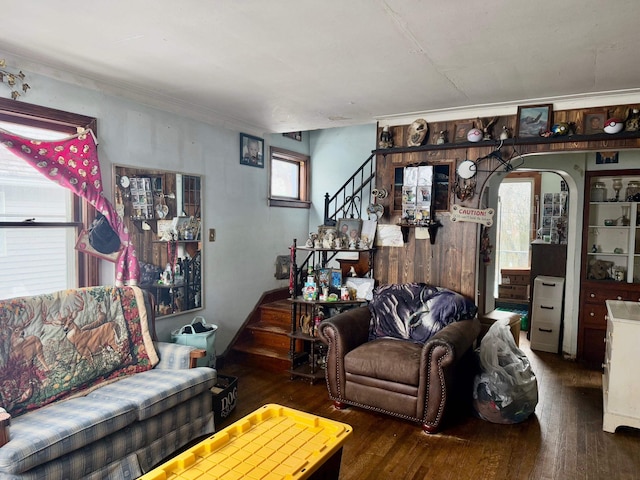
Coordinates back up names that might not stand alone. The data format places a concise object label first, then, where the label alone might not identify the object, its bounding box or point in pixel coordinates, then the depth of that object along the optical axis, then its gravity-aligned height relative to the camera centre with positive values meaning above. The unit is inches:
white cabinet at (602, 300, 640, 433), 111.6 -38.2
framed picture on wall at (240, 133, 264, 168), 175.9 +31.0
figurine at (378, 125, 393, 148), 159.9 +33.0
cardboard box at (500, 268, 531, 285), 254.8 -28.3
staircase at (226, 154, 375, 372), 166.4 -42.3
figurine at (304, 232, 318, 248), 160.8 -6.0
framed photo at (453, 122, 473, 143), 147.4 +33.8
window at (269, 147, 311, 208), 199.1 +22.5
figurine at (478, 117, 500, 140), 142.5 +33.4
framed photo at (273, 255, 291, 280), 200.4 -20.2
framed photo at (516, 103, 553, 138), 134.3 +35.1
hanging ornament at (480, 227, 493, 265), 161.2 -7.1
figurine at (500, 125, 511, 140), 138.8 +31.2
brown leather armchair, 112.8 -40.1
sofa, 81.4 -39.7
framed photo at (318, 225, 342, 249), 157.9 -5.2
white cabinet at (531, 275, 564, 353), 184.9 -37.0
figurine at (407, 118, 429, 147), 152.8 +34.5
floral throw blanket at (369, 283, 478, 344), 135.2 -27.3
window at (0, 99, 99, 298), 106.0 -0.1
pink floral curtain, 104.2 +13.6
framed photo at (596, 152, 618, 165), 168.2 +29.3
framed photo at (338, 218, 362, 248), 162.1 -1.4
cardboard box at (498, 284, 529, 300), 254.7 -37.6
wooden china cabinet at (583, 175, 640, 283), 169.5 -0.1
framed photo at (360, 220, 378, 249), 162.2 -3.2
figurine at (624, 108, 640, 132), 122.8 +32.0
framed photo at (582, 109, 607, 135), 128.3 +33.4
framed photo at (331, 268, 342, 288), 162.1 -20.1
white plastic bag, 120.4 -45.1
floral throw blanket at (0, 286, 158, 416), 92.8 -30.1
